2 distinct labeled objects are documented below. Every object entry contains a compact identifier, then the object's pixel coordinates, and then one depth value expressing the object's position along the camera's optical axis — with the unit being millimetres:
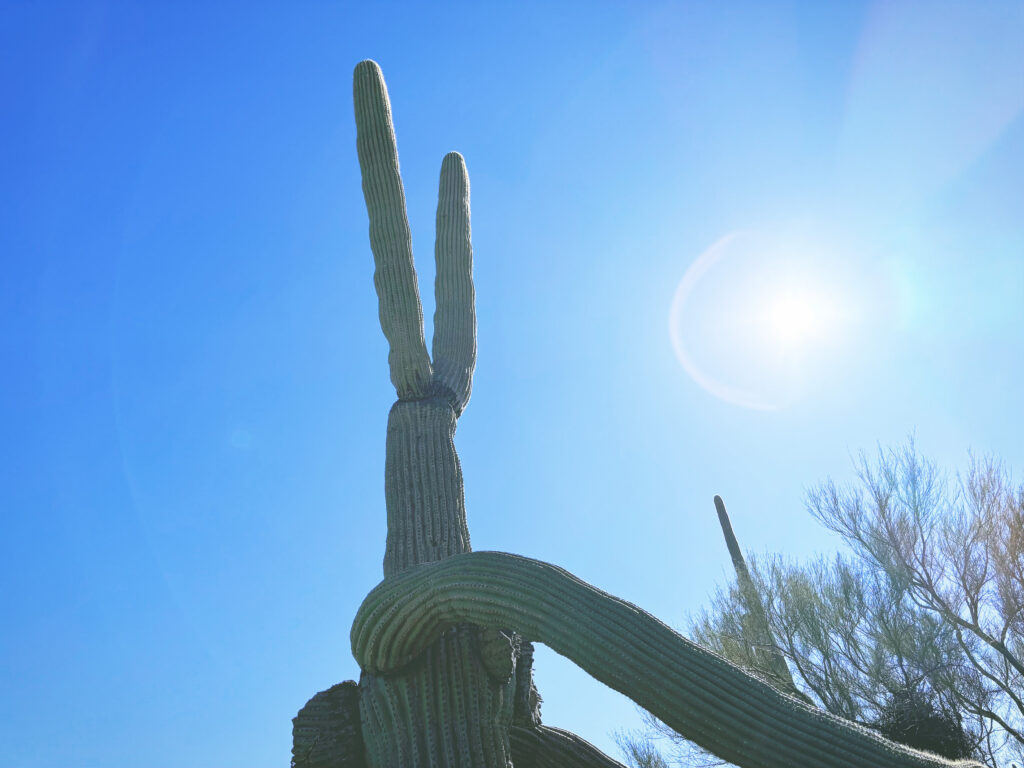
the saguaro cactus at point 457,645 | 2217
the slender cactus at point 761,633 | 8422
